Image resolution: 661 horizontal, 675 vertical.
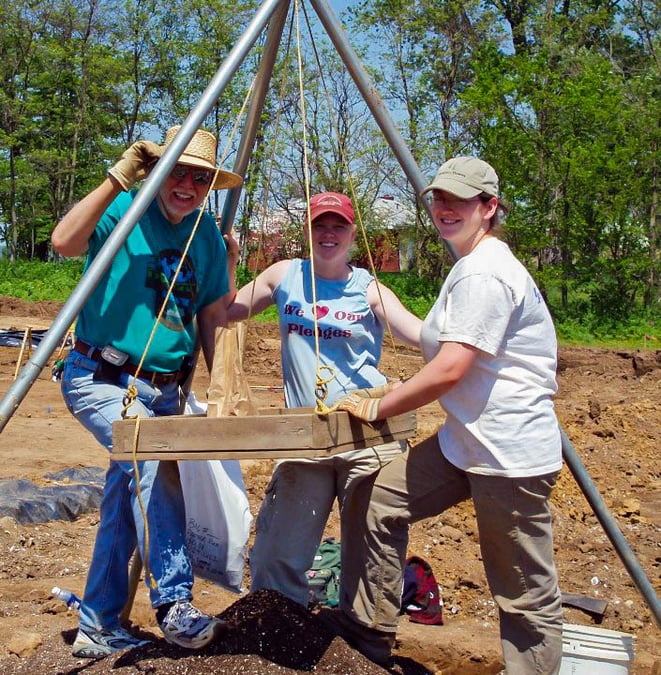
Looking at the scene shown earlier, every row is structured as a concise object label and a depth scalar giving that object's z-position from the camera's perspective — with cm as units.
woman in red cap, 429
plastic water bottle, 456
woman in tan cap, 347
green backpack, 530
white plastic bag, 430
